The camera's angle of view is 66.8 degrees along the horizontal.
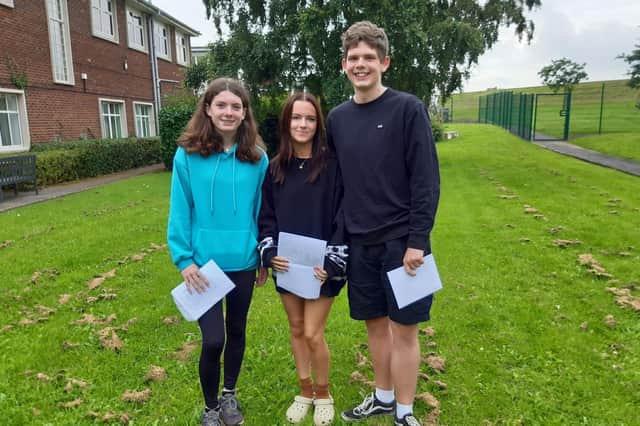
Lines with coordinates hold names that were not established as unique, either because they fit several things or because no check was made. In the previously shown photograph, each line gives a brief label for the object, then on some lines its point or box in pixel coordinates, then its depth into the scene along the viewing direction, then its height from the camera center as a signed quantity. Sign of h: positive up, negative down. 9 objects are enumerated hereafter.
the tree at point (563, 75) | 34.75 +3.22
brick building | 14.44 +2.12
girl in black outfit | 2.59 -0.42
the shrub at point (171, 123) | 16.39 +0.06
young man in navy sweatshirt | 2.41 -0.29
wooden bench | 10.98 -1.01
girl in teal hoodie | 2.60 -0.40
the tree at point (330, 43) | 12.50 +2.21
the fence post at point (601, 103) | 23.18 +0.77
